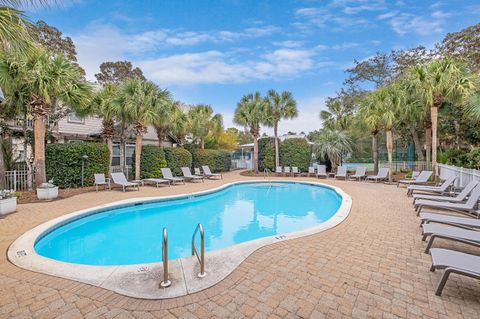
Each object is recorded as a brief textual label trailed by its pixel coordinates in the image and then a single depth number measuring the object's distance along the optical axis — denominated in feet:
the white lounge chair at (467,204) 18.99
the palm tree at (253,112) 62.95
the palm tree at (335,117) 66.74
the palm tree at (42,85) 29.96
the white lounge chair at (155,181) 44.06
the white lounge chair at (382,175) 48.07
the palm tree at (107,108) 42.09
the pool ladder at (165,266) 10.02
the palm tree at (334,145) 60.59
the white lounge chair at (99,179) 37.68
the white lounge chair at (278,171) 64.18
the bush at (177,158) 54.19
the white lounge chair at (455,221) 14.62
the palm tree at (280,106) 63.10
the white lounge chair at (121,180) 38.46
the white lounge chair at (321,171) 58.80
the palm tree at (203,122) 63.36
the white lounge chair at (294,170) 63.00
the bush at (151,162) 49.78
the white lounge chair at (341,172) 55.37
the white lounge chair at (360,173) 52.64
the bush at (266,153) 68.59
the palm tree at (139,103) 42.37
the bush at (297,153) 66.18
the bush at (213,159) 63.62
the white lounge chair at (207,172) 57.67
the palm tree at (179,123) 53.12
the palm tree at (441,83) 36.09
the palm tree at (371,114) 46.96
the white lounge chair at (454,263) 8.68
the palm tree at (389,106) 44.75
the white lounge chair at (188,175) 52.13
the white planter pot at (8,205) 22.59
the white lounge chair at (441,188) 27.55
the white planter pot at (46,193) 29.81
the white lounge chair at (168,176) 47.21
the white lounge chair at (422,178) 37.91
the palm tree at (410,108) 45.47
